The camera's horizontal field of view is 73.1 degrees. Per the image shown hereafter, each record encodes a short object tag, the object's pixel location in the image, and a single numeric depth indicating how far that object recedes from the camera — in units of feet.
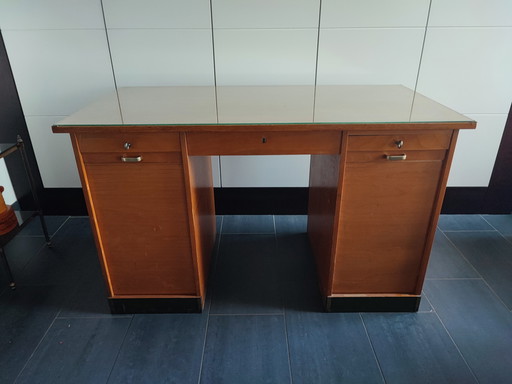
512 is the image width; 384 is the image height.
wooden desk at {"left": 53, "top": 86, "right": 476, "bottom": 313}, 4.49
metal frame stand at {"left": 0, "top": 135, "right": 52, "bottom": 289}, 6.01
